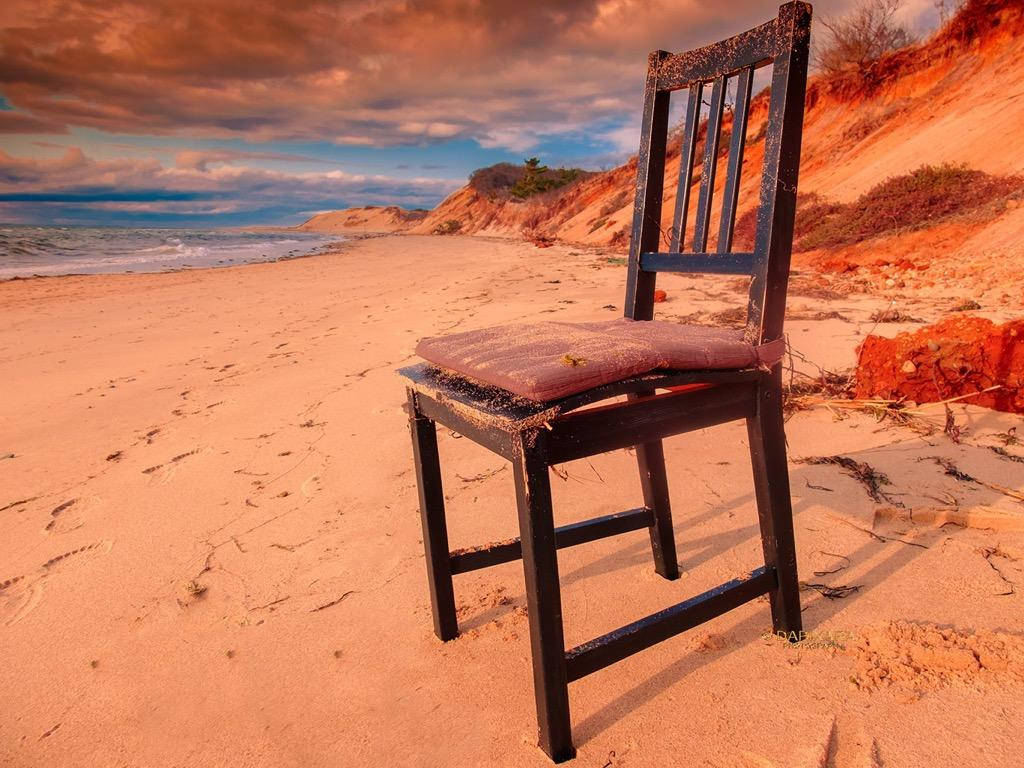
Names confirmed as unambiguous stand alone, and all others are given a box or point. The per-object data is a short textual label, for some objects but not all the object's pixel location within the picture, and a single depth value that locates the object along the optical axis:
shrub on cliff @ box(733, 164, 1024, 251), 7.47
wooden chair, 1.24
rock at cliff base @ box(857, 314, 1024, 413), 2.80
